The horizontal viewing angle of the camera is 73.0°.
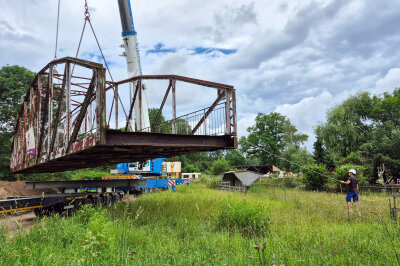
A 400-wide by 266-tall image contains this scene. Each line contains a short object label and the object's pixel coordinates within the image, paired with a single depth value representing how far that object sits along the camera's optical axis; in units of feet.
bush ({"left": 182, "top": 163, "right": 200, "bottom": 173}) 189.26
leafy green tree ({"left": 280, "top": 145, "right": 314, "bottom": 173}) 150.36
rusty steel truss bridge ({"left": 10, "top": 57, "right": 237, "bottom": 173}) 22.35
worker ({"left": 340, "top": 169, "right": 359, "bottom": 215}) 34.07
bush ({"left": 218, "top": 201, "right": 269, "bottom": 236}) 21.25
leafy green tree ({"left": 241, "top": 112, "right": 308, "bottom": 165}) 209.26
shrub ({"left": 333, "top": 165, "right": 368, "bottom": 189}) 69.00
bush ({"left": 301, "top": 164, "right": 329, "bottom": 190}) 73.97
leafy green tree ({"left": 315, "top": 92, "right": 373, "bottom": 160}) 110.11
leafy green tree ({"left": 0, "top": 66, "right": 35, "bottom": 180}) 84.58
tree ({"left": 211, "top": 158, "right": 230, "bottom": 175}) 133.69
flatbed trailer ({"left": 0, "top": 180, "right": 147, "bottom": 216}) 28.65
